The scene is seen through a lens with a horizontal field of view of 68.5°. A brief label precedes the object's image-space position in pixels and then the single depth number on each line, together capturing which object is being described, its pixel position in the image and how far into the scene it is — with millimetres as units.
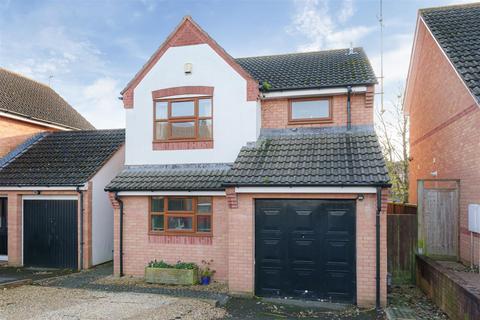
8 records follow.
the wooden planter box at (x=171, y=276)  9180
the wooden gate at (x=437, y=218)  9297
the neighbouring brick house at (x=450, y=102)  8555
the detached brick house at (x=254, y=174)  7863
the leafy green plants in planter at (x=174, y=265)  9352
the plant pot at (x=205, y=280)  9289
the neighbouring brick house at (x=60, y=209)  11438
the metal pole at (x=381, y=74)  14100
